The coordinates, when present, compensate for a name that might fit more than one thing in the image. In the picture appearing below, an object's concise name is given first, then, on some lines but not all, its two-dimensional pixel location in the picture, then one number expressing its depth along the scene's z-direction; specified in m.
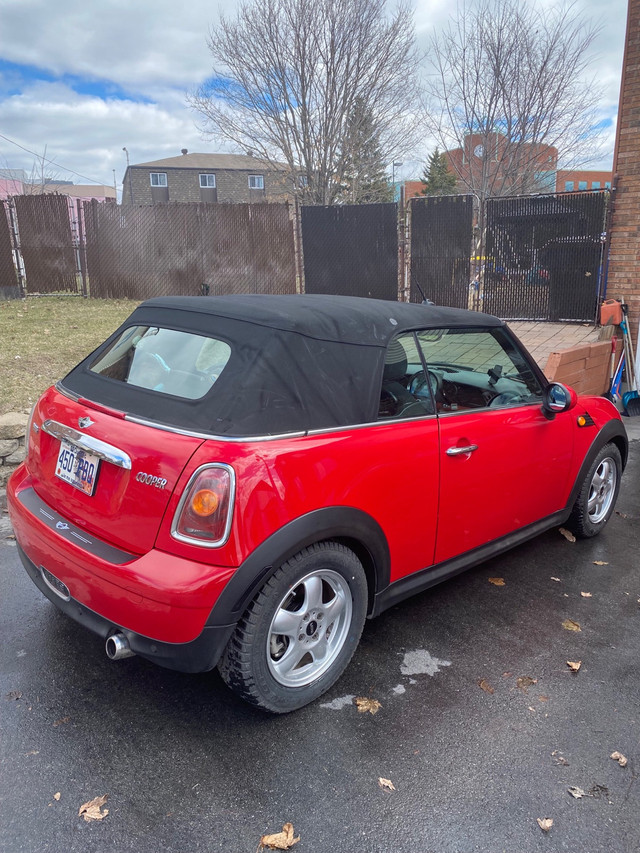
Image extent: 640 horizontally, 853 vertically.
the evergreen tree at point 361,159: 20.66
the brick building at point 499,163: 20.08
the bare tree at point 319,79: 19.08
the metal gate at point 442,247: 11.34
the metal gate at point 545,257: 9.90
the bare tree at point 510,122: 18.73
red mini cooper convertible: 2.23
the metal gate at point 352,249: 12.21
